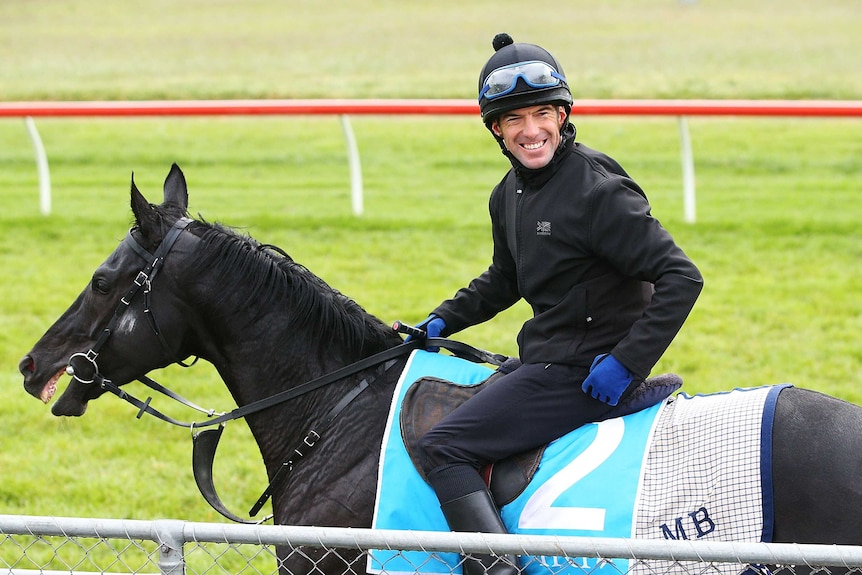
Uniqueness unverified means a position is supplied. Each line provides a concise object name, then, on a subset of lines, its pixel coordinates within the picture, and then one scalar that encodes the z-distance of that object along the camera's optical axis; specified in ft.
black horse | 23.17
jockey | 20.59
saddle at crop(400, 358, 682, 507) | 21.16
